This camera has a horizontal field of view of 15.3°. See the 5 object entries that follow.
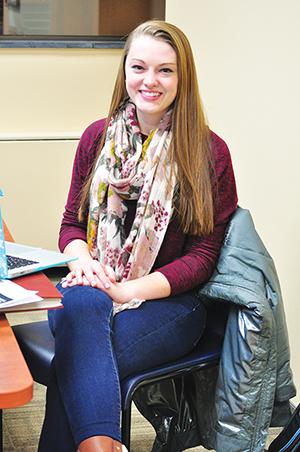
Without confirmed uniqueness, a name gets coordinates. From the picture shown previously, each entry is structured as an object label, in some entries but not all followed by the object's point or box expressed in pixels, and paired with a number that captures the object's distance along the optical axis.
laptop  2.16
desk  1.71
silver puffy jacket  2.31
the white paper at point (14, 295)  2.00
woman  2.30
